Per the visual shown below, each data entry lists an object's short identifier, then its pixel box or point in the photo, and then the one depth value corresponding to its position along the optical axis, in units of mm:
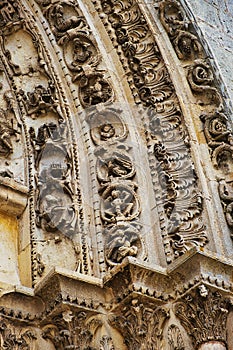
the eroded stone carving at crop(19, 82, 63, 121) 8046
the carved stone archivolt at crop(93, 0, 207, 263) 7019
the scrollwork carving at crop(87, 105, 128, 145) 7858
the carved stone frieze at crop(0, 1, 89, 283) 7208
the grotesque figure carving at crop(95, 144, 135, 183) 7527
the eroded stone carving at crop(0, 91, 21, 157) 7755
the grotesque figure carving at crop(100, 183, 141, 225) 7230
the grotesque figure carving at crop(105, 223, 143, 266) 6937
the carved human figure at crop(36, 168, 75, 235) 7236
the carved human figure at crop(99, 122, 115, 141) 7852
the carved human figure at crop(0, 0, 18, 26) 8628
